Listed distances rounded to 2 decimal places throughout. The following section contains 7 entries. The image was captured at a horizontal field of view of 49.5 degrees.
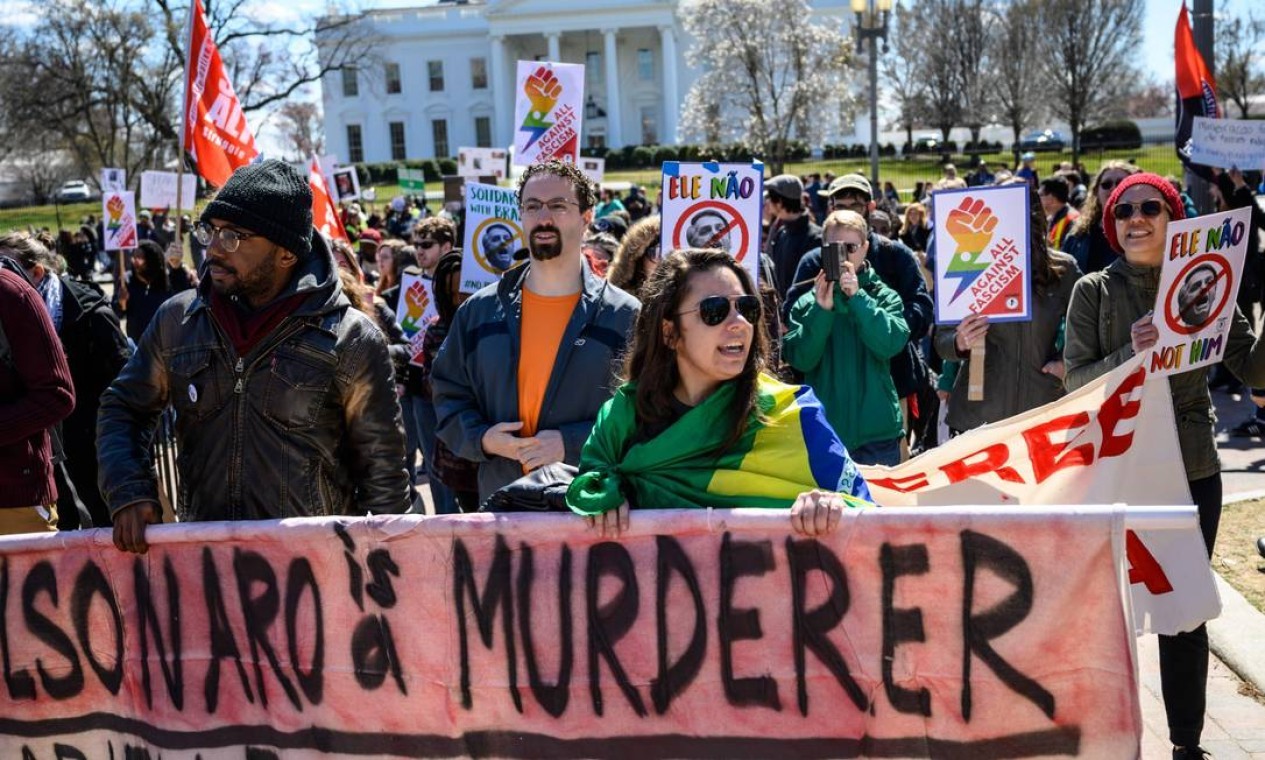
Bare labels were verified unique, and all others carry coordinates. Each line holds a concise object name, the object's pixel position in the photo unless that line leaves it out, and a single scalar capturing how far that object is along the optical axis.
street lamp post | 23.09
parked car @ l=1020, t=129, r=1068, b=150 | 58.54
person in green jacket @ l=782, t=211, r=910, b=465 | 5.82
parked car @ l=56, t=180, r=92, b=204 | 65.75
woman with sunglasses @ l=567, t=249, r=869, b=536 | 3.42
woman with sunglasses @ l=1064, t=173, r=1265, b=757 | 4.38
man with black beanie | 3.84
